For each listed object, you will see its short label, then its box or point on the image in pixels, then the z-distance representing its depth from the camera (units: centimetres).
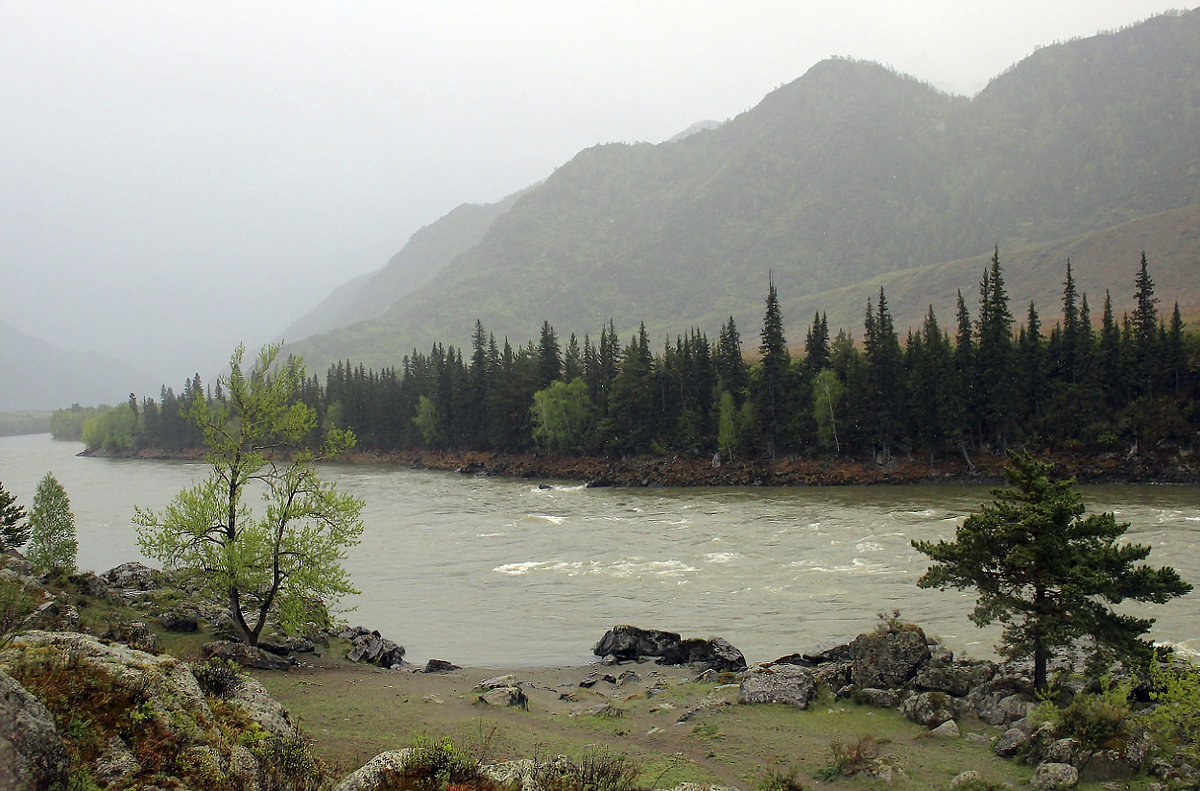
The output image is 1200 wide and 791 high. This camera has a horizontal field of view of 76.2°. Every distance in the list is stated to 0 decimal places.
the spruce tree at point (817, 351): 9731
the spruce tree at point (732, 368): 9931
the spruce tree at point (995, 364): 8256
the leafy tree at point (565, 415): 10775
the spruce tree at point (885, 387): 8638
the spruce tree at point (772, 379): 9388
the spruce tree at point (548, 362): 11997
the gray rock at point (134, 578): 3381
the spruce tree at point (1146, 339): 7750
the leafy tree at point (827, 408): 8956
